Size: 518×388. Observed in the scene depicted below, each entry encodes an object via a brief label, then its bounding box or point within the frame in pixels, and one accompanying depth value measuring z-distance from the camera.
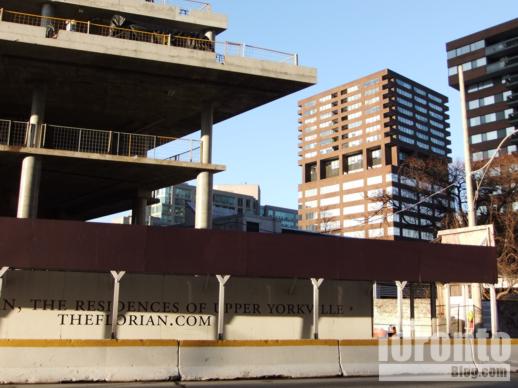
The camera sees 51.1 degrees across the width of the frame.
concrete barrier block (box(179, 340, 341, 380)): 13.71
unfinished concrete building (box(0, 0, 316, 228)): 24.59
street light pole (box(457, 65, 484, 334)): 22.25
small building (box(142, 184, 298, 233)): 172.75
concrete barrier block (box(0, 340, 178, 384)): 12.55
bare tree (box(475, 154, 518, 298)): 41.47
